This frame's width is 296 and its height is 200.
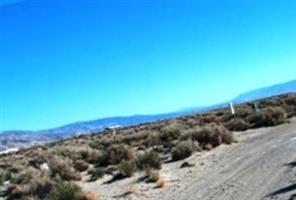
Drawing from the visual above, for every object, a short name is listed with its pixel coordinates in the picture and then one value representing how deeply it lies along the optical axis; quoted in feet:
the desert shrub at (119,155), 72.39
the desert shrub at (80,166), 74.01
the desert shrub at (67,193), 45.10
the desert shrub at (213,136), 76.15
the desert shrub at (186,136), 80.02
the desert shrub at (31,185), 53.58
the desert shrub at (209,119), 124.22
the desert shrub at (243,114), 117.49
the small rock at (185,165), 59.34
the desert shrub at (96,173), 62.30
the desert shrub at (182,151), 67.59
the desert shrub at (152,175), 51.62
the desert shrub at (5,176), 70.47
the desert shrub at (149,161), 59.96
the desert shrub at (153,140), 94.07
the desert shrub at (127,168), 57.90
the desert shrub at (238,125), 97.83
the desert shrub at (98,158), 76.43
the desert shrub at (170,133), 96.09
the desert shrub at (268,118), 100.15
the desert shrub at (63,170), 64.60
